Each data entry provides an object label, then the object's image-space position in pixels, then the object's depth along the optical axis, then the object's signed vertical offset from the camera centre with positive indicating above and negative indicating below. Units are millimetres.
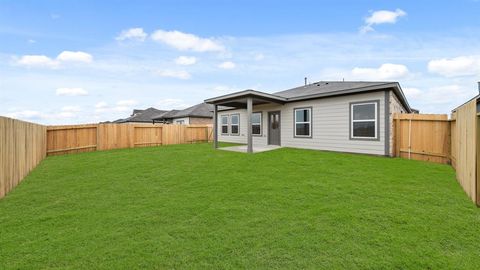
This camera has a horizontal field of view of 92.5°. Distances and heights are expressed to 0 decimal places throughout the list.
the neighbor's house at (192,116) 26078 +1987
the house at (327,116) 8805 +750
